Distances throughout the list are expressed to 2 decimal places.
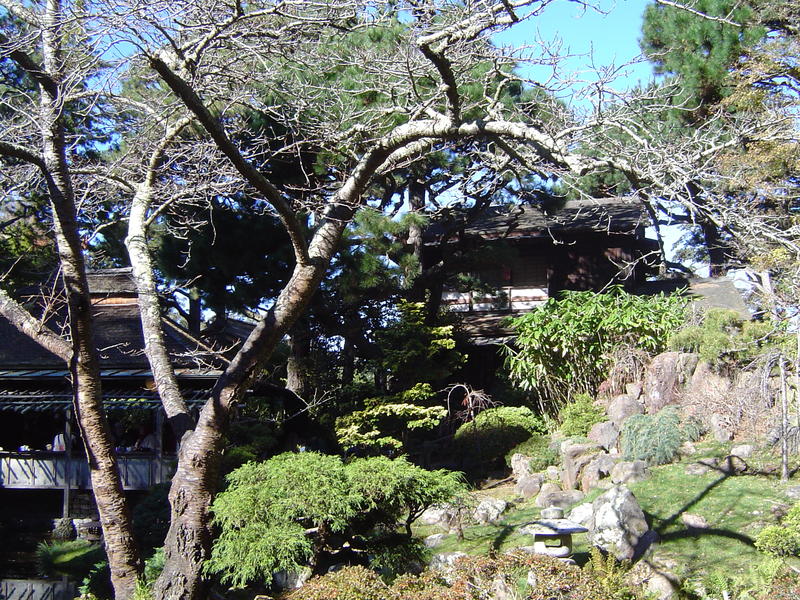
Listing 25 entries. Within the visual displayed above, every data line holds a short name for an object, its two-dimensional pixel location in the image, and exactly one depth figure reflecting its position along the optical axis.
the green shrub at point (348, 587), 5.18
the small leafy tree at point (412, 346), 14.98
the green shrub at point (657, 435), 11.35
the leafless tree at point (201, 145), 5.72
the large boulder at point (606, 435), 12.58
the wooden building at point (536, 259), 18.77
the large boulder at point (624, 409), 12.99
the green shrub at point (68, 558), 9.10
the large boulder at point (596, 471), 11.30
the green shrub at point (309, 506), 5.86
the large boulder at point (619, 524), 7.96
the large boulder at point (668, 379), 12.98
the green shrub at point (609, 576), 5.30
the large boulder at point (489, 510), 11.03
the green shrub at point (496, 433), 14.57
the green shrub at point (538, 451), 13.21
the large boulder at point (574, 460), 11.80
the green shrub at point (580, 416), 13.66
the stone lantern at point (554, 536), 7.08
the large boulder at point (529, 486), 12.10
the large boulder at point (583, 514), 9.57
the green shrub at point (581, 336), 14.59
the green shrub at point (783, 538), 6.74
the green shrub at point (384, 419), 13.73
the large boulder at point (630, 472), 10.78
